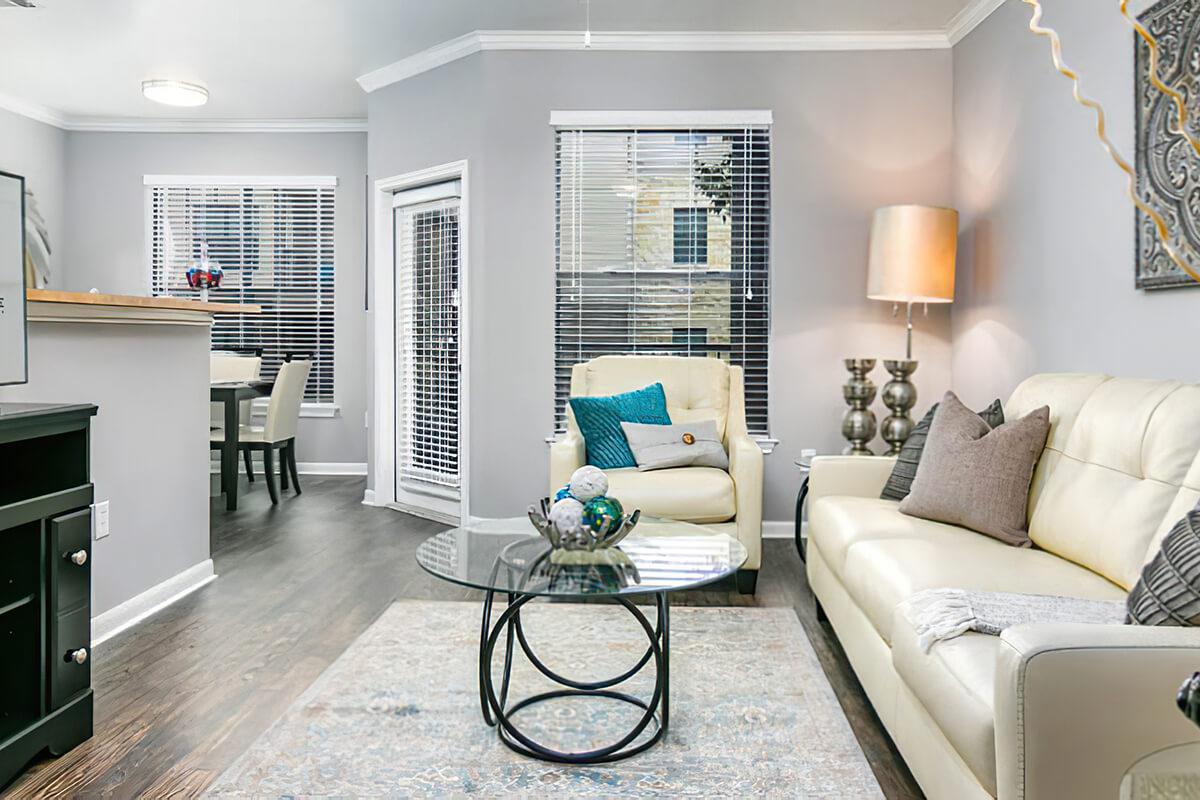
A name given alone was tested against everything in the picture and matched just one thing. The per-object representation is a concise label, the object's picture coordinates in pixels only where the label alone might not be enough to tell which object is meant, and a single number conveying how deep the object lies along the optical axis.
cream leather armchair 3.45
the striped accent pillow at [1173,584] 1.39
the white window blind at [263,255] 6.62
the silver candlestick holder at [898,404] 4.29
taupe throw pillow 2.55
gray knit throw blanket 1.70
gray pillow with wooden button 3.74
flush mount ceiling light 5.34
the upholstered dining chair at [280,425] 5.45
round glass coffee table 2.09
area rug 1.98
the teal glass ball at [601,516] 2.29
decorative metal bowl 2.30
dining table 5.21
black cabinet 2.02
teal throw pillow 3.78
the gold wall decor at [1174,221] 2.53
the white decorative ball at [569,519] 2.29
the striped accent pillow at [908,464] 3.06
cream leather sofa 1.26
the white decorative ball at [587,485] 2.33
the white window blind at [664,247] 4.73
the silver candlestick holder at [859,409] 4.32
